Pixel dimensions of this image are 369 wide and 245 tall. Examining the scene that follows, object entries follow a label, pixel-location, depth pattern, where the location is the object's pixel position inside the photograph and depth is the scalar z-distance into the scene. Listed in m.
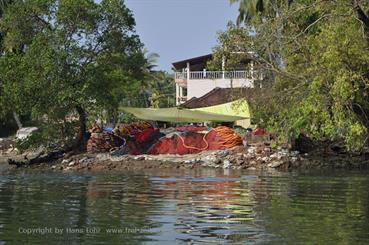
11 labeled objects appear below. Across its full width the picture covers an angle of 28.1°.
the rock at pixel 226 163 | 32.35
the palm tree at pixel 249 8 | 48.94
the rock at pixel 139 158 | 33.72
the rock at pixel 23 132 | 42.45
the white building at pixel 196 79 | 54.92
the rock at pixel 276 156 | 32.63
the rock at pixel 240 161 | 32.54
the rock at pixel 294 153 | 33.00
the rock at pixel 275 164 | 31.91
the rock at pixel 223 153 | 33.88
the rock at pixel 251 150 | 33.63
